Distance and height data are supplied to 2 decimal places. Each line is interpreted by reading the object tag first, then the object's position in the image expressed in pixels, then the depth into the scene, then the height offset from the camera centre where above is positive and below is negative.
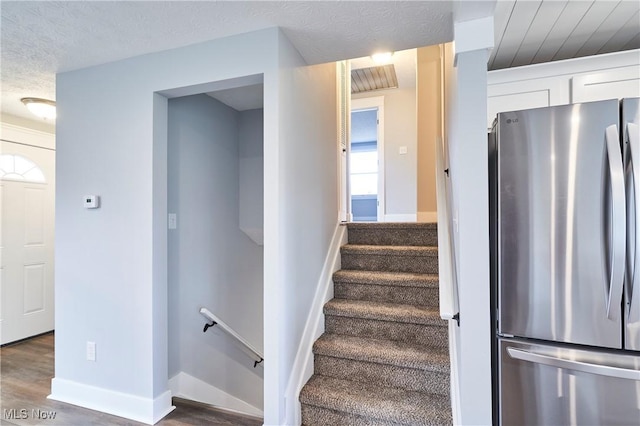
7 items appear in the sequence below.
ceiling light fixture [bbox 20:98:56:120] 2.84 +1.02
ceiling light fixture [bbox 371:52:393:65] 3.81 +1.95
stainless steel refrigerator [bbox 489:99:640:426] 1.34 -0.22
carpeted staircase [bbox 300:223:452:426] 1.80 -0.84
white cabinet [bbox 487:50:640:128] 1.87 +0.83
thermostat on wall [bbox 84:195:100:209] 2.22 +0.12
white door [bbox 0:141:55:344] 3.33 -0.21
